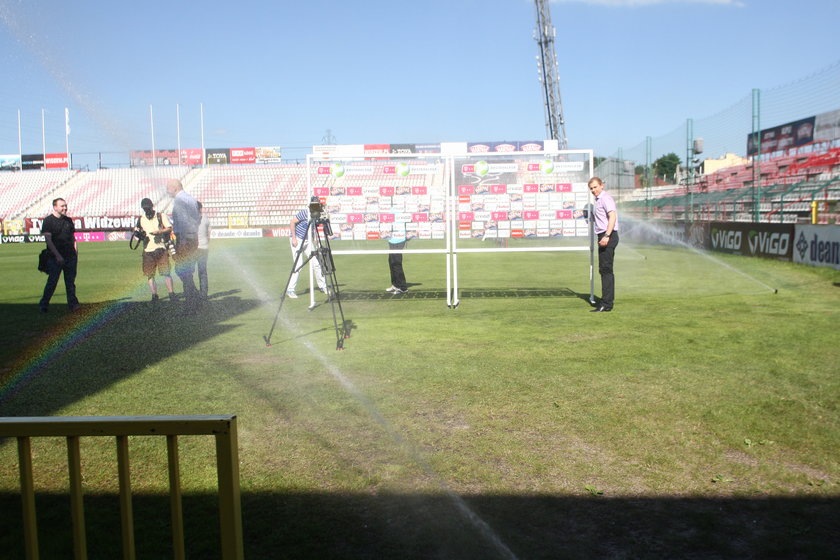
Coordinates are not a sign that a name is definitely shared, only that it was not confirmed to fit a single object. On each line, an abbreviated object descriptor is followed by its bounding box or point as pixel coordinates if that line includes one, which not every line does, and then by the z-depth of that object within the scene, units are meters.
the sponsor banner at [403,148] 64.46
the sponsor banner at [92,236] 48.16
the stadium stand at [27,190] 58.86
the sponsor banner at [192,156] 69.91
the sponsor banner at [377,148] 65.62
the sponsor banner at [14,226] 49.41
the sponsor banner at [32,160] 73.19
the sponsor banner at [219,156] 71.06
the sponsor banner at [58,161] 71.06
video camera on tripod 9.33
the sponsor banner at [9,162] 73.75
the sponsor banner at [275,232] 48.47
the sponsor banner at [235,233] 48.31
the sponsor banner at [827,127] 23.44
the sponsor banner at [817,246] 15.81
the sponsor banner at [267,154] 68.77
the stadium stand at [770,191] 22.12
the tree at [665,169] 38.36
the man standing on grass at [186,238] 11.63
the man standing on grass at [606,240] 10.71
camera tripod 9.09
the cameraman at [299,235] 12.87
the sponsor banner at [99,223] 48.00
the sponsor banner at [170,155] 63.09
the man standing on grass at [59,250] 11.99
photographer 12.68
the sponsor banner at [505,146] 59.38
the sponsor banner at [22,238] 47.03
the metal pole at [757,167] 21.27
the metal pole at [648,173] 35.73
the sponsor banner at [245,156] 70.75
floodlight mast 61.38
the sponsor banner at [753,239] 18.89
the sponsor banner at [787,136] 26.55
